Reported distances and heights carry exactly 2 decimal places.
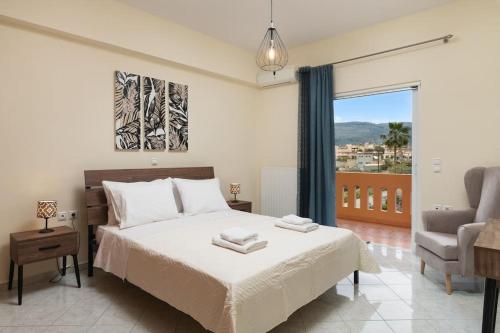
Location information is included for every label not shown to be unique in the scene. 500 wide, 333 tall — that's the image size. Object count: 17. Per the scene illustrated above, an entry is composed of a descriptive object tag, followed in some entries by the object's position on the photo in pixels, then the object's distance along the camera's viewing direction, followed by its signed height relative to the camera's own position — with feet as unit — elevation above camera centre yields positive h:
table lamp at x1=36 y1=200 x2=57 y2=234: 8.60 -1.47
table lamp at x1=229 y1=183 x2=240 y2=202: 13.83 -1.39
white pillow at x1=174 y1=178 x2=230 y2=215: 11.20 -1.46
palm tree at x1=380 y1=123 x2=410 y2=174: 18.01 +1.29
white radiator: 15.34 -1.74
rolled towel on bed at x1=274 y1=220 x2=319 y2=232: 8.73 -2.04
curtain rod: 10.79 +4.36
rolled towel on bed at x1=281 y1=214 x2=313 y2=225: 9.05 -1.90
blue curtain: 13.82 +0.56
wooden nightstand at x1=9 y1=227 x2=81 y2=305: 7.97 -2.43
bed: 5.56 -2.40
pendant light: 8.61 +2.96
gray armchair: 8.04 -2.15
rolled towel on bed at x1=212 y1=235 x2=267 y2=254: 6.84 -2.04
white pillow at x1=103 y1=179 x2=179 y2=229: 9.48 -1.46
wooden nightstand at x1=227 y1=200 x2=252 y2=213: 13.41 -2.13
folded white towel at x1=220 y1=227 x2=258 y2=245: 7.01 -1.85
